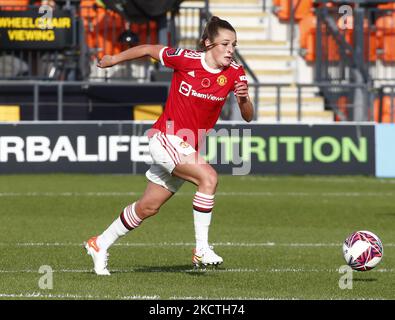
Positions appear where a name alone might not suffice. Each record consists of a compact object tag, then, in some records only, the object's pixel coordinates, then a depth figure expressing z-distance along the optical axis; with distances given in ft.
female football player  35.42
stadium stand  88.69
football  36.06
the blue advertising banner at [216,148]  77.05
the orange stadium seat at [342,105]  91.97
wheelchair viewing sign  86.63
